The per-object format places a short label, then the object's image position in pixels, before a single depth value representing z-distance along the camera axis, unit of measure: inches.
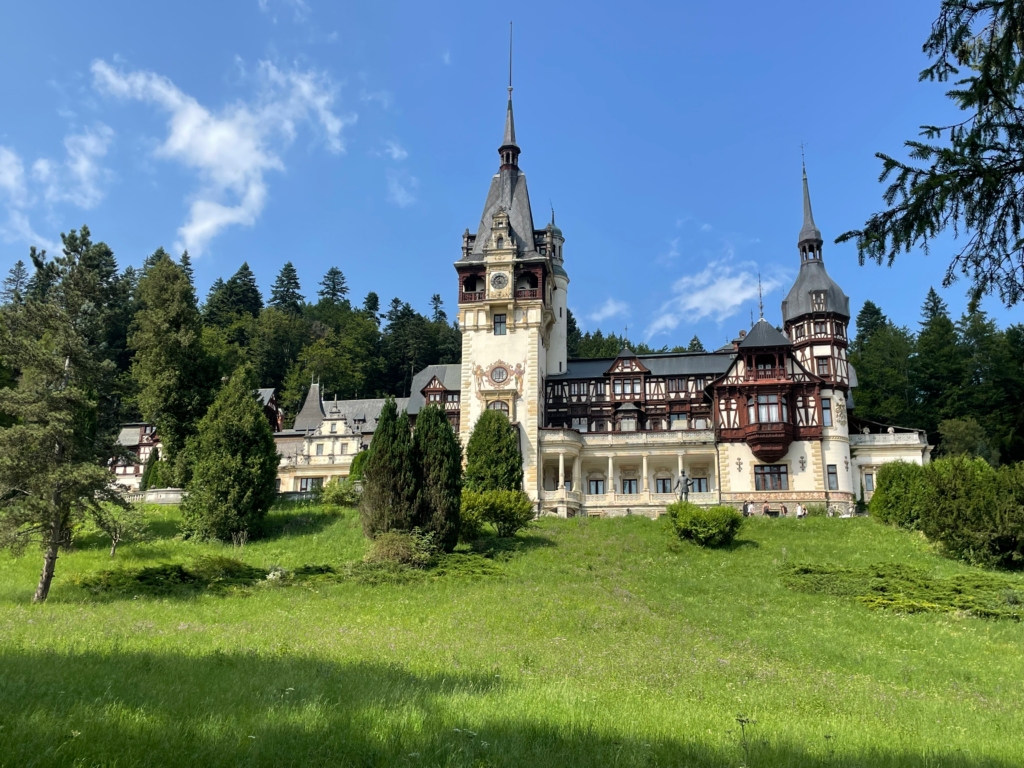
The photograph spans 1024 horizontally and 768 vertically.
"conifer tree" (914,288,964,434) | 2869.1
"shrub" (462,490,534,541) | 1435.8
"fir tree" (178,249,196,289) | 4483.3
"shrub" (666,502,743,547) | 1392.7
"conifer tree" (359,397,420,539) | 1294.3
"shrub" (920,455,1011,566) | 1192.8
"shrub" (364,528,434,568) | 1195.9
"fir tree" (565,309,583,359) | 3804.1
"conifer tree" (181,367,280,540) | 1424.7
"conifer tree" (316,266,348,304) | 5285.4
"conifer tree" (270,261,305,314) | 4855.8
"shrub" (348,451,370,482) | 1951.5
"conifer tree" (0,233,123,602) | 965.8
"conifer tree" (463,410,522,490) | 1952.5
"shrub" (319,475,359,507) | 1756.9
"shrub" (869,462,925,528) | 1540.4
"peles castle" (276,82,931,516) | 2085.4
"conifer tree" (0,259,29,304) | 4405.3
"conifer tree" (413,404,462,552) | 1310.3
